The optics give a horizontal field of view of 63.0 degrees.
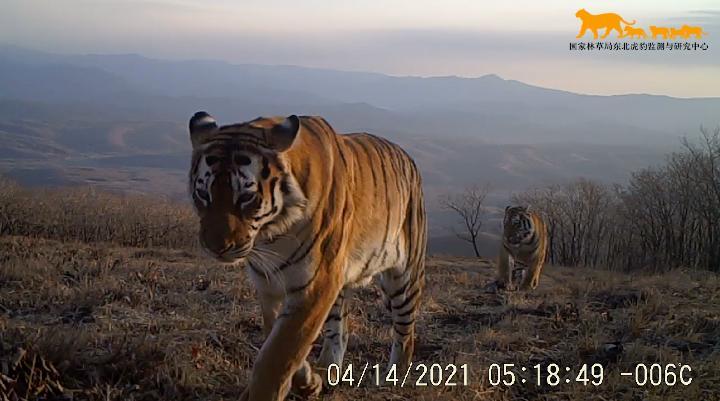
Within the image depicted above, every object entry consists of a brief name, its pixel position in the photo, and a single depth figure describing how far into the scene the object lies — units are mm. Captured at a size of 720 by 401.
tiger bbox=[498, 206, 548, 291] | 11688
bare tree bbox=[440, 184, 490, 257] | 33491
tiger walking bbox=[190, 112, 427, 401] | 2770
